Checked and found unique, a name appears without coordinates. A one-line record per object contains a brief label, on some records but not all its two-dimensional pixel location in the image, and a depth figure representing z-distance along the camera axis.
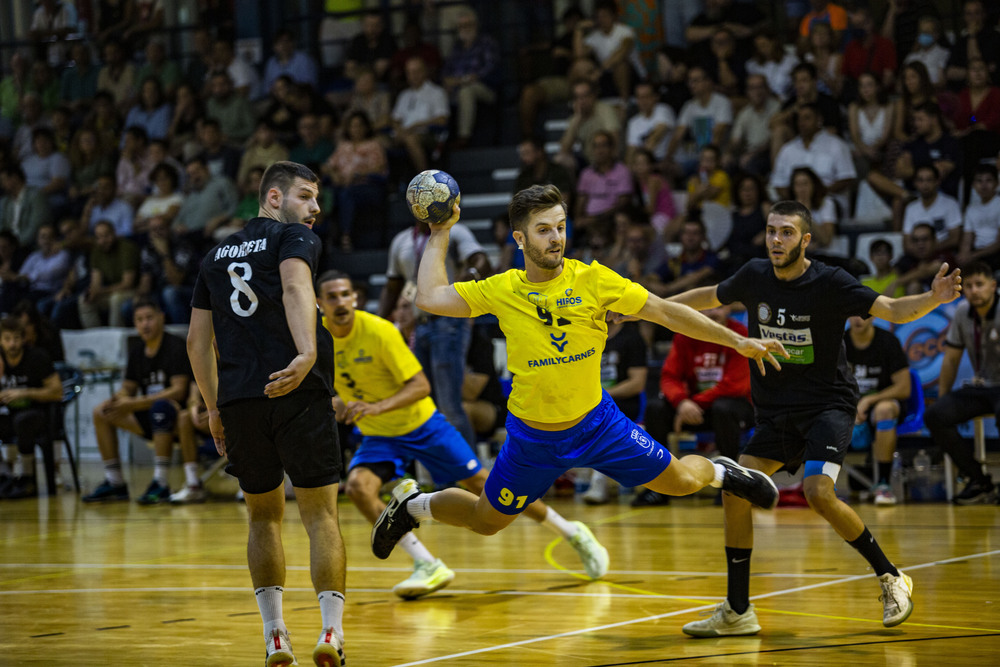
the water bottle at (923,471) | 19.75
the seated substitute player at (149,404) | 23.07
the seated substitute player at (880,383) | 19.00
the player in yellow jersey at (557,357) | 10.05
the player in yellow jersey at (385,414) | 13.98
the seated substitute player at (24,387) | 23.53
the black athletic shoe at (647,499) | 20.23
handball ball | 10.14
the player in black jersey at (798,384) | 10.75
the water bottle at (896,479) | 19.56
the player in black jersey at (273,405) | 9.47
